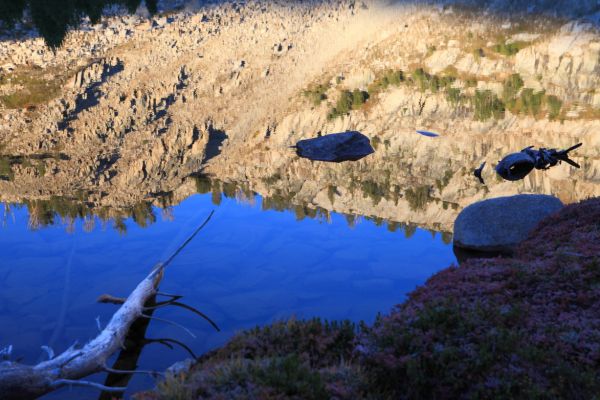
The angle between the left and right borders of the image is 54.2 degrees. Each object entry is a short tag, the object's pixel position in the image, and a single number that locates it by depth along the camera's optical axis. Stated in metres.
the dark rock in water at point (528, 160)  15.33
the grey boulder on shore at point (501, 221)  15.35
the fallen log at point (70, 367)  8.66
